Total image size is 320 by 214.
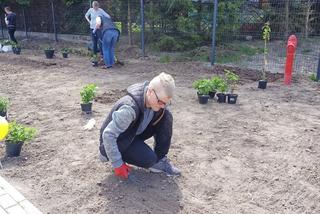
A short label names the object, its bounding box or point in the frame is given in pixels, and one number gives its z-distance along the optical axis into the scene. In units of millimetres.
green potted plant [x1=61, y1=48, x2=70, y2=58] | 11198
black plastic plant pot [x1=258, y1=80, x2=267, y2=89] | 7004
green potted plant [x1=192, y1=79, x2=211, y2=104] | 5906
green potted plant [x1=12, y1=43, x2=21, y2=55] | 12344
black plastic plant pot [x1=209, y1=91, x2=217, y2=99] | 6180
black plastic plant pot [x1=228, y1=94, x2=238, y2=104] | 5965
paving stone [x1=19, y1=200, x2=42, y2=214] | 2930
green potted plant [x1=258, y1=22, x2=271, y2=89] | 6984
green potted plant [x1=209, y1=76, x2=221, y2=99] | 6016
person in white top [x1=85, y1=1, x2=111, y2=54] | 9855
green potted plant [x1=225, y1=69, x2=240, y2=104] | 5969
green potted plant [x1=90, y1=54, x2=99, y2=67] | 9541
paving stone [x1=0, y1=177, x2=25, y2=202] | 3102
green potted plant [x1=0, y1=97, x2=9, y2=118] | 4879
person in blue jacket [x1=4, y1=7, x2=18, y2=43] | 13961
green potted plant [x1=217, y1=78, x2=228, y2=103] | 6016
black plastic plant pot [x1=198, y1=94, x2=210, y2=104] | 5891
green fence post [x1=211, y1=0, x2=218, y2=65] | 9271
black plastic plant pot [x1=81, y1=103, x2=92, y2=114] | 5352
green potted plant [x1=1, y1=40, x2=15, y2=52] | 12773
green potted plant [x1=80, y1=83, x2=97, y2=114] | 5297
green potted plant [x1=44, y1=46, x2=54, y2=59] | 11117
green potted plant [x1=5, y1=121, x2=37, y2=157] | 3820
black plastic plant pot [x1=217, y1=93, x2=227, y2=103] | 6020
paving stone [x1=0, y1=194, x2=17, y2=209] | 3002
